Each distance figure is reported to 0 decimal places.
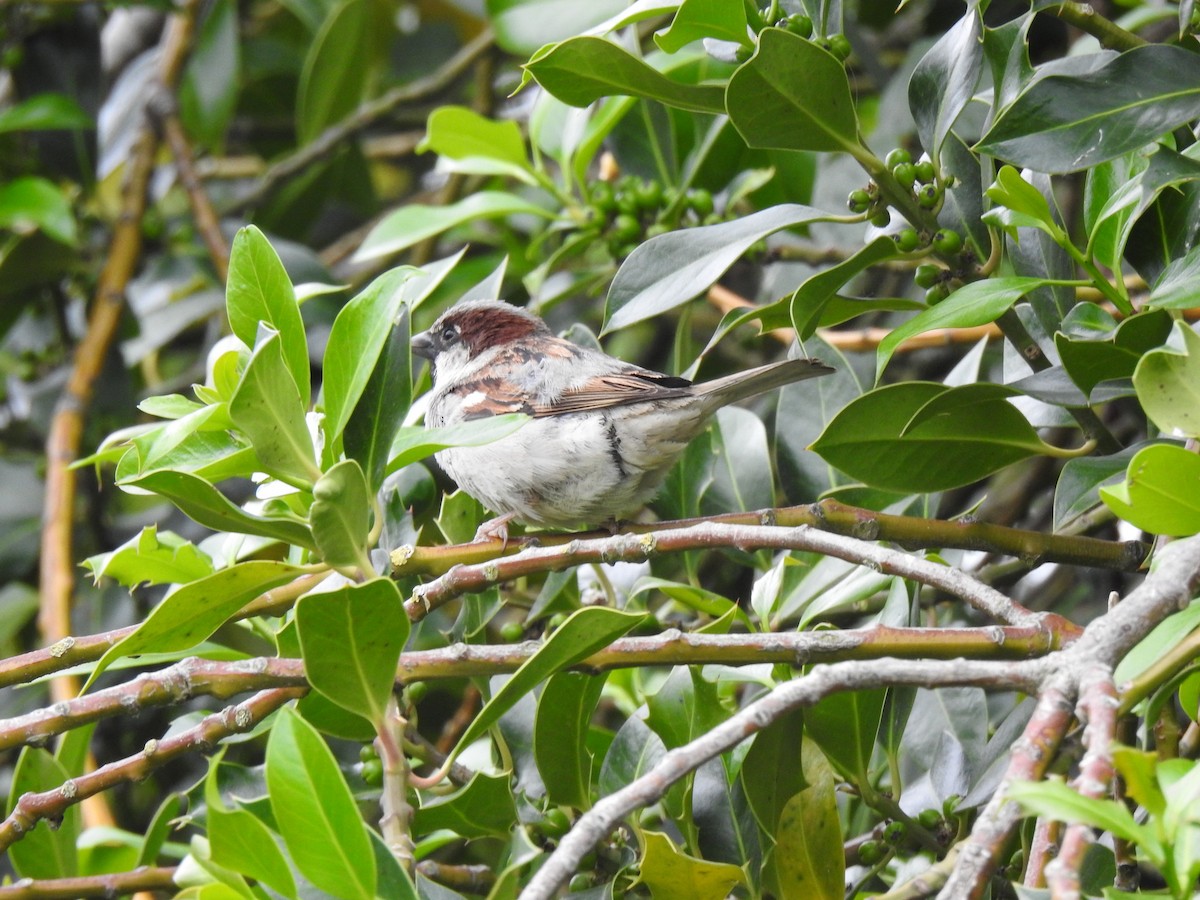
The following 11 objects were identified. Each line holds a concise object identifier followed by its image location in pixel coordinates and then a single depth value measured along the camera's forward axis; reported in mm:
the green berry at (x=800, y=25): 4605
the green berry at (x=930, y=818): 4512
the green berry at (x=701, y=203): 7090
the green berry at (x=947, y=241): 4469
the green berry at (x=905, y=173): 4414
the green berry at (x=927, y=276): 4637
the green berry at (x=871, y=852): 4490
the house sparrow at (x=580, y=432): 6242
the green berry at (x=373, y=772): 5008
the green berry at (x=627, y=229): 7090
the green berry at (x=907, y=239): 4457
